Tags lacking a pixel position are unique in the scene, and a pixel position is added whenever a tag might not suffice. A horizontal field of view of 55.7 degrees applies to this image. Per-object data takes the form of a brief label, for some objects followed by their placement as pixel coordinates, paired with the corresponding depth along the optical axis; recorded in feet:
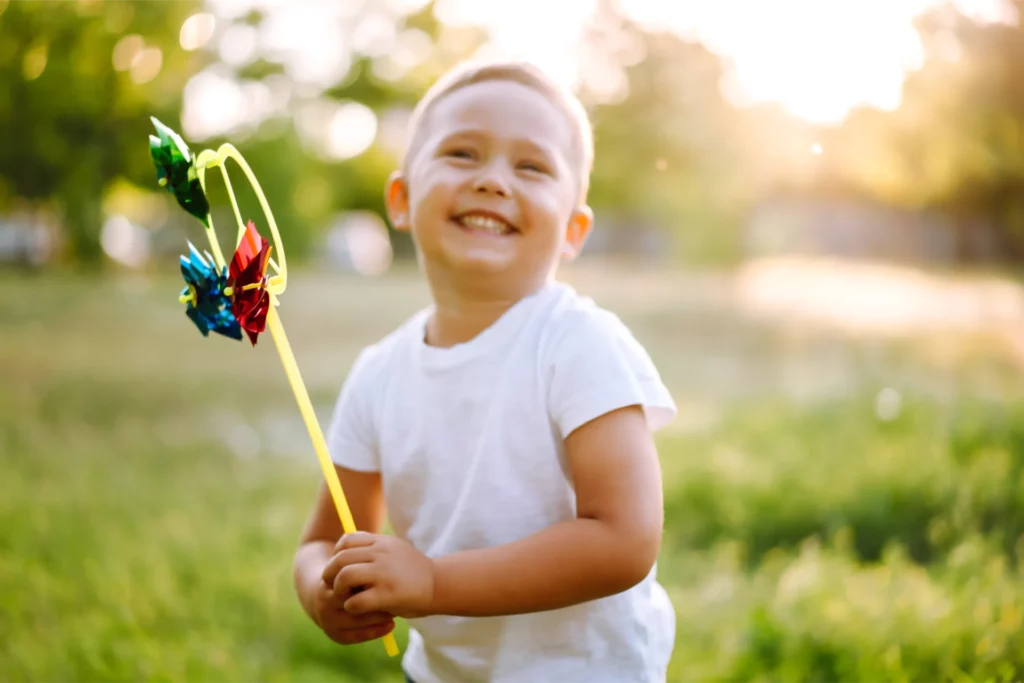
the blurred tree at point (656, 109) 26.78
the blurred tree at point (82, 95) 21.66
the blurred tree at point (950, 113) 23.95
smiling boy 3.98
